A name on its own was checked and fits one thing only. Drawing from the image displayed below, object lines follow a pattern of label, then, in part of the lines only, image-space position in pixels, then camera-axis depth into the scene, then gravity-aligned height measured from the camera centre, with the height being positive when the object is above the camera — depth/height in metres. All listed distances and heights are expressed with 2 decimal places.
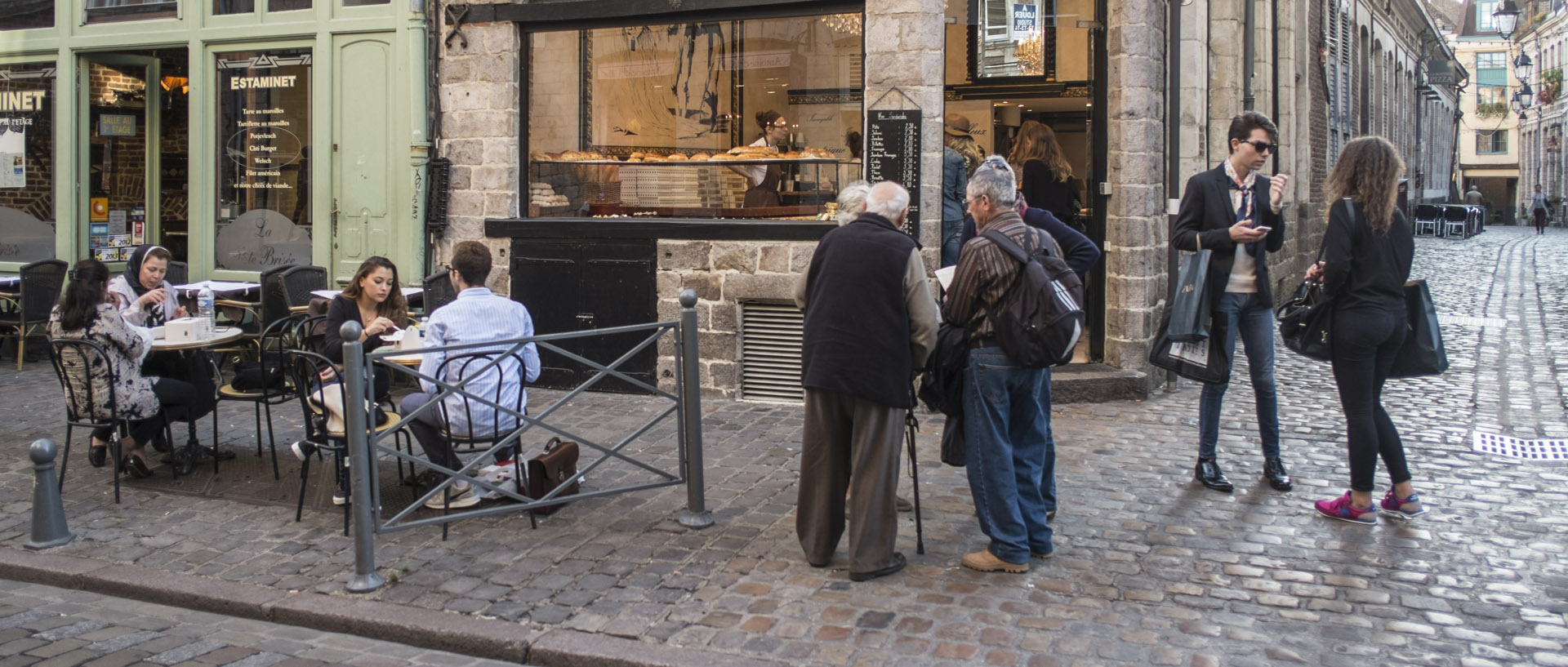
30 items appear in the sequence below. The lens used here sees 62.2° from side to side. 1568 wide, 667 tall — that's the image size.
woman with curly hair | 5.76 +0.01
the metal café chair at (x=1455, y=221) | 36.12 +1.74
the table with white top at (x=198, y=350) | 7.08 -0.37
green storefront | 10.61 +1.36
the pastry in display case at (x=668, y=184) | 9.31 +0.76
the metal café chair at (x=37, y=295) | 11.08 -0.09
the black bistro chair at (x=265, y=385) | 7.18 -0.56
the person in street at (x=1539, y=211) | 43.84 +2.46
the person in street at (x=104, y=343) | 6.64 -0.30
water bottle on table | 7.54 -0.13
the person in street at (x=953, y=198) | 9.10 +0.61
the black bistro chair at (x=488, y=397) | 5.94 -0.56
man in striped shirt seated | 6.05 -0.33
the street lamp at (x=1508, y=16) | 35.91 +7.42
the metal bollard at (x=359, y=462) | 5.09 -0.71
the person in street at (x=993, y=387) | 5.16 -0.41
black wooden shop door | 9.69 -0.05
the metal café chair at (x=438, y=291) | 9.56 -0.05
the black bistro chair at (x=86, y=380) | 6.67 -0.50
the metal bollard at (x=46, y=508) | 5.84 -1.01
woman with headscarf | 7.65 -0.03
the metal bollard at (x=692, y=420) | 5.91 -0.64
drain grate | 7.47 -0.96
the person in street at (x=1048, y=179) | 9.96 +0.81
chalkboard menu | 8.88 +0.92
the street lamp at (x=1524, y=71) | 61.76 +10.34
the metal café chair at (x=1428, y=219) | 36.56 +1.84
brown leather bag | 6.14 -0.88
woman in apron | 9.38 +0.74
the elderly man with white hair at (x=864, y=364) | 5.07 -0.31
